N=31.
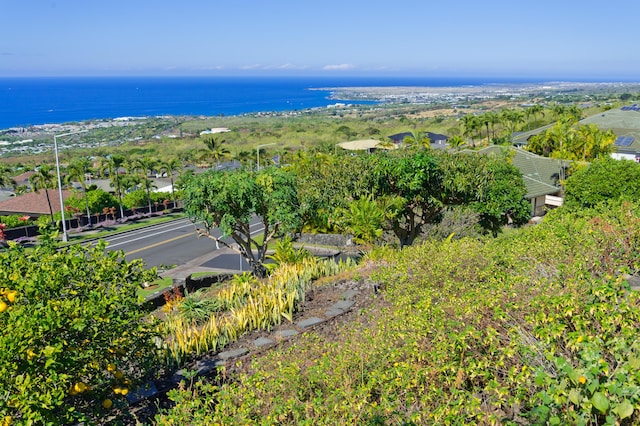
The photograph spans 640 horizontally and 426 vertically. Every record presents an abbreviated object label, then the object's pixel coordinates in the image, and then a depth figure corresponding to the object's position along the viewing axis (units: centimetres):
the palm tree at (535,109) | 7529
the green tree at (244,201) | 1744
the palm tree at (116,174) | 4434
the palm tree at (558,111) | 7294
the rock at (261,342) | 1022
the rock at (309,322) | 1107
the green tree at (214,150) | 5646
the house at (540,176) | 3478
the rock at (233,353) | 974
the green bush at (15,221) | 3703
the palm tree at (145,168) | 4669
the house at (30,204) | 4228
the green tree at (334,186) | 2080
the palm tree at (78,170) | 4319
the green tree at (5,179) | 5009
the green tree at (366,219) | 1916
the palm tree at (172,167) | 5040
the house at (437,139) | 7528
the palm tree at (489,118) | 6731
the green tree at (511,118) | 6938
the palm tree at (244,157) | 6037
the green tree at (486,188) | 2083
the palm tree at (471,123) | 6600
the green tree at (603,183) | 2396
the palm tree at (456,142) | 5188
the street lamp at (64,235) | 3306
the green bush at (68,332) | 540
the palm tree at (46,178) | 3881
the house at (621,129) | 4697
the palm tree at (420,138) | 4331
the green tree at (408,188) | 2005
